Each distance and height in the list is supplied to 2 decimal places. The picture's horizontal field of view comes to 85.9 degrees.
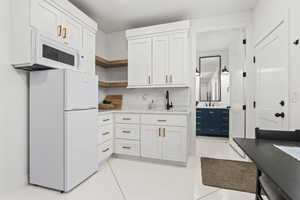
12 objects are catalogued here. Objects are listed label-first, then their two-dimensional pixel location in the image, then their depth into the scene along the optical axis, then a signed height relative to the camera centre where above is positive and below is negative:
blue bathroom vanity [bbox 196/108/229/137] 4.69 -0.65
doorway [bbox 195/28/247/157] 3.30 +0.40
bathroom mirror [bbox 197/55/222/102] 5.10 +0.72
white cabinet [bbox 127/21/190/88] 2.95 +0.85
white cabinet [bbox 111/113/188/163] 2.69 -0.63
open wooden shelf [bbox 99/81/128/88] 3.42 +0.34
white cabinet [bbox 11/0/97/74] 1.80 +0.90
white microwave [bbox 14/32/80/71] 1.78 +0.53
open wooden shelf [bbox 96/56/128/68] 3.42 +0.79
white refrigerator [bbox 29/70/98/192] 1.87 -0.36
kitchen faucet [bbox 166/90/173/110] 3.33 -0.09
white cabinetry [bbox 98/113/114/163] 2.63 -0.63
